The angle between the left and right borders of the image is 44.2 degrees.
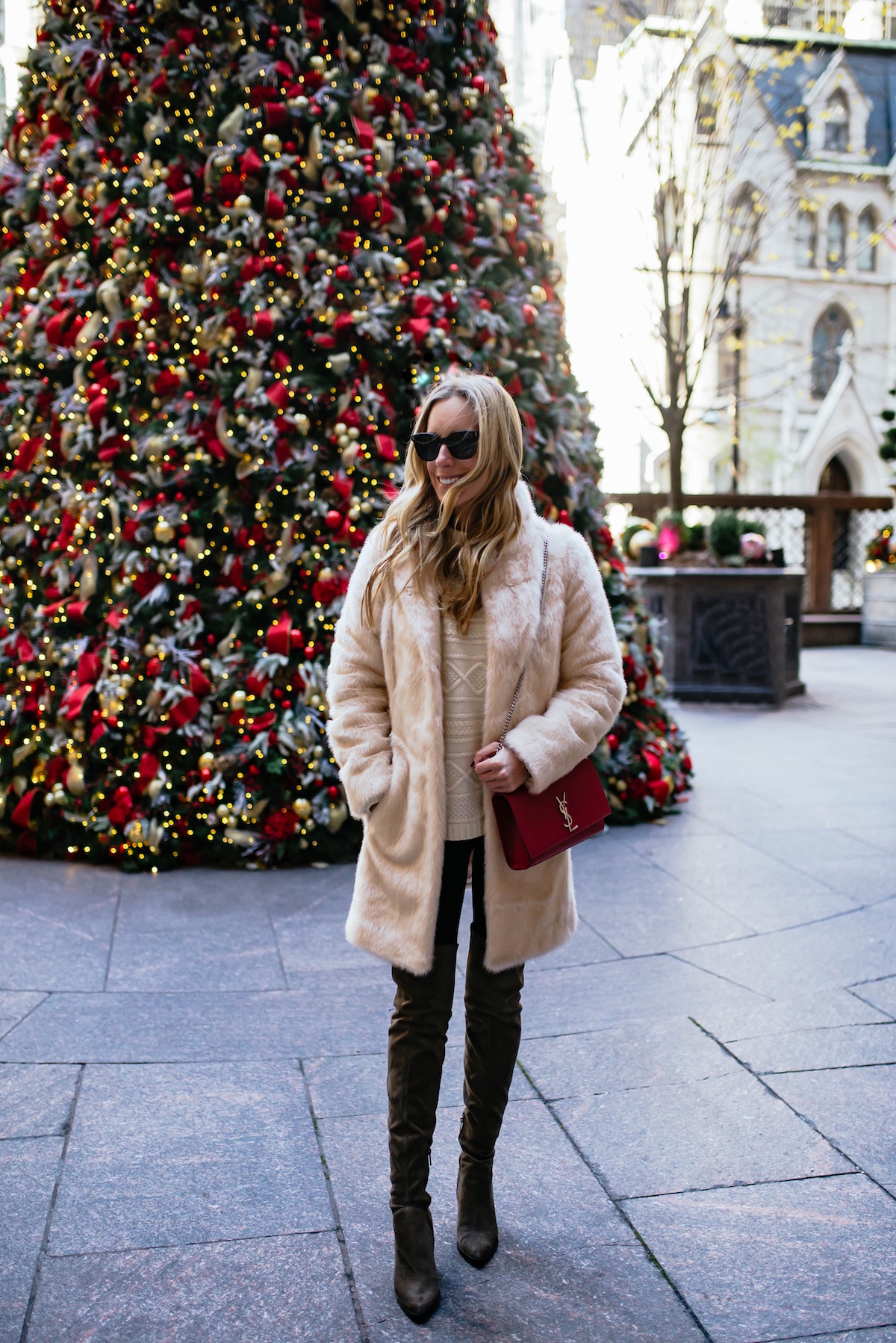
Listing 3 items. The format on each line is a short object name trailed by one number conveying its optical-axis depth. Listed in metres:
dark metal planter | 11.10
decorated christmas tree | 5.34
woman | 2.35
